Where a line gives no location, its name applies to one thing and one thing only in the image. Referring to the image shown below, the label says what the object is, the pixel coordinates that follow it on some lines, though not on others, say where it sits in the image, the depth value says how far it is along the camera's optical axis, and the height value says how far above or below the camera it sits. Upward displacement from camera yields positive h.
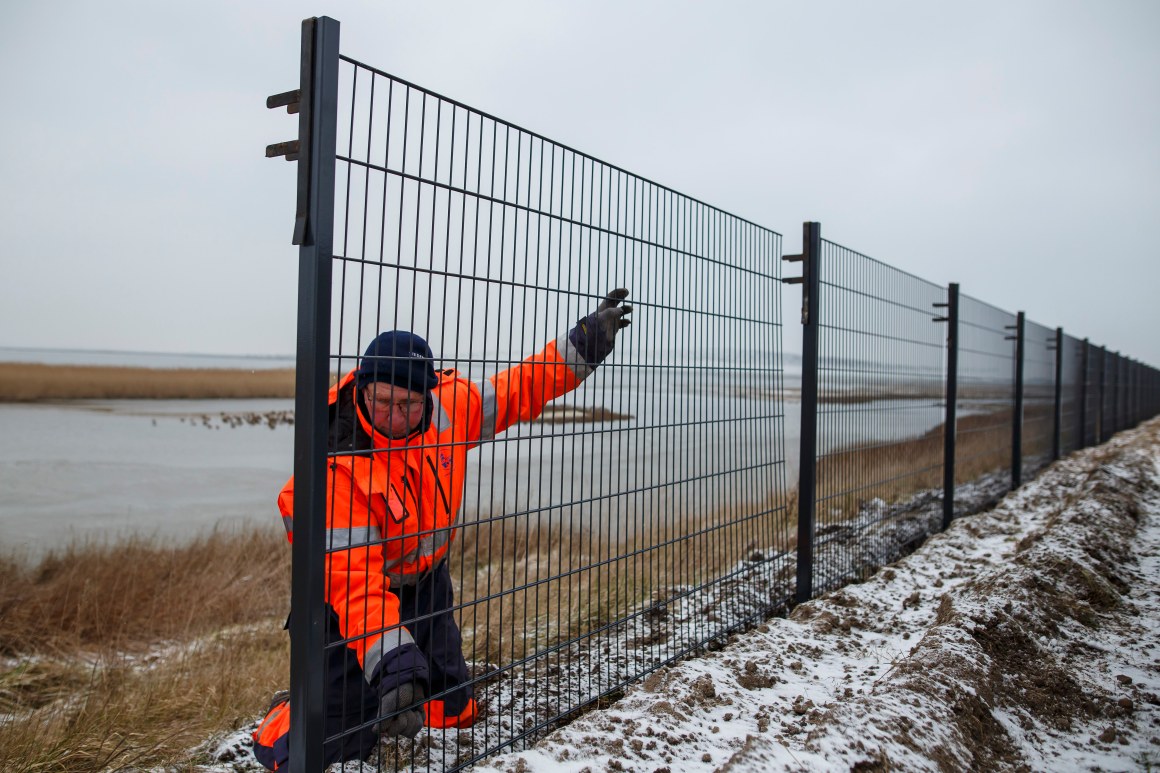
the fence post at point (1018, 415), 9.19 -0.12
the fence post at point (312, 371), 2.01 +0.03
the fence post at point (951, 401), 6.95 +0.01
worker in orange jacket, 2.31 -0.40
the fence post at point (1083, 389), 14.24 +0.32
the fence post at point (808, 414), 4.68 -0.10
